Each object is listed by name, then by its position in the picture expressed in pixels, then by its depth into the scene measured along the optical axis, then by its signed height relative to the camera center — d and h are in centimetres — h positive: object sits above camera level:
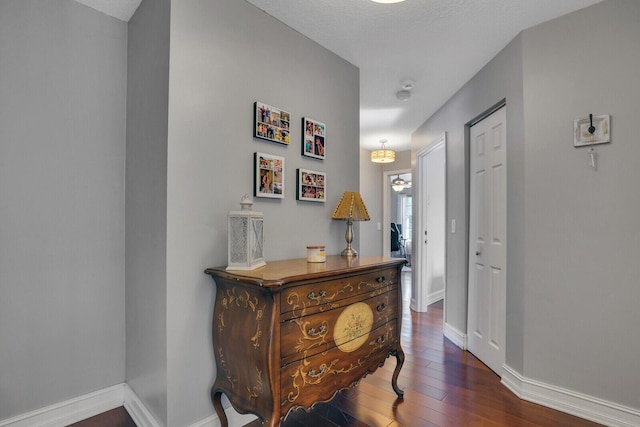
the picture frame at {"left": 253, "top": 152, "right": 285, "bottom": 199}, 191 +25
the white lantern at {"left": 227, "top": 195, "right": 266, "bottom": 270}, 158 -10
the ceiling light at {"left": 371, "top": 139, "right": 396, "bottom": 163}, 488 +92
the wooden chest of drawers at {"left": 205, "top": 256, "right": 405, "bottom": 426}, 138 -56
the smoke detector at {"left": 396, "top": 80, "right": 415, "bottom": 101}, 296 +122
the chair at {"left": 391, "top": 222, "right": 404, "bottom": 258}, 848 -63
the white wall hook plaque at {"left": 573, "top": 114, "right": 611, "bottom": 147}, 188 +52
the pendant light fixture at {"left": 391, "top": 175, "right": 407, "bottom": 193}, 666 +69
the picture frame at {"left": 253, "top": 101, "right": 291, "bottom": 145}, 192 +57
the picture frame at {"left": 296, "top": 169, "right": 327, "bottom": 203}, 217 +22
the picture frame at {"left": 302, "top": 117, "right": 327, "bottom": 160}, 220 +55
